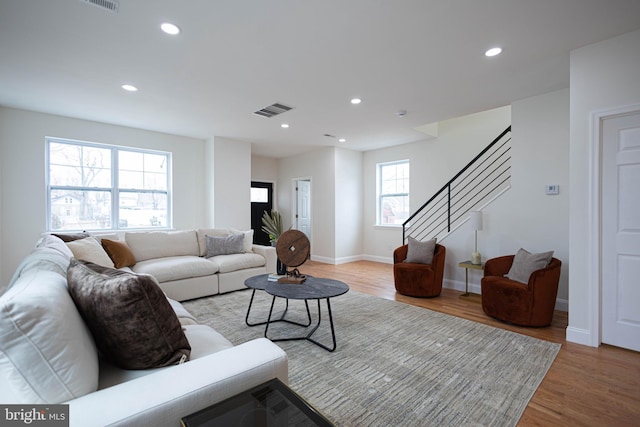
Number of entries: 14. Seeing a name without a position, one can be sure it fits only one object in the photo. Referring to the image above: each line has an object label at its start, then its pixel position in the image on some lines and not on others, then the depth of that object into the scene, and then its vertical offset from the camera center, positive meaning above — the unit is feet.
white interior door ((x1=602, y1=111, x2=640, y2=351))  7.97 -0.50
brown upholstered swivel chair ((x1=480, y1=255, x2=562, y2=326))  9.49 -2.91
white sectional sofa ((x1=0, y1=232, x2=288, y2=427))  2.67 -1.79
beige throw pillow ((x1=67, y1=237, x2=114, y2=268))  9.43 -1.33
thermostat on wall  11.29 +0.95
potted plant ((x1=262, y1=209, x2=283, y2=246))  19.87 -0.96
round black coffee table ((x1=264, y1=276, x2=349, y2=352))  7.88 -2.28
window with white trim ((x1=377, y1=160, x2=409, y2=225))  20.89 +1.53
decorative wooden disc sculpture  9.20 -1.22
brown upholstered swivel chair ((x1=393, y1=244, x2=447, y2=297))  12.75 -2.91
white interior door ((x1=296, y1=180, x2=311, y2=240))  23.72 +0.55
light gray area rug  5.61 -3.87
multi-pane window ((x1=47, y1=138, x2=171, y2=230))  15.00 +1.45
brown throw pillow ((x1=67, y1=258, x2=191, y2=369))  3.44 -1.32
